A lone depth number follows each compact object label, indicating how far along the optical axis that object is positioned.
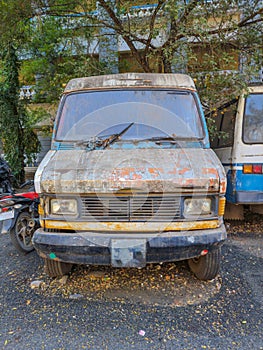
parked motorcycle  4.00
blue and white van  4.57
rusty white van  2.73
